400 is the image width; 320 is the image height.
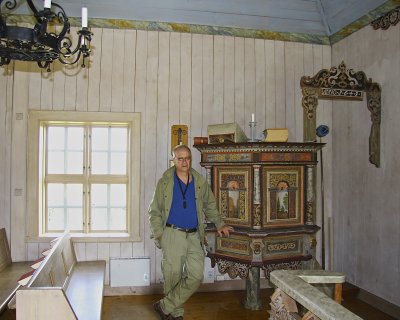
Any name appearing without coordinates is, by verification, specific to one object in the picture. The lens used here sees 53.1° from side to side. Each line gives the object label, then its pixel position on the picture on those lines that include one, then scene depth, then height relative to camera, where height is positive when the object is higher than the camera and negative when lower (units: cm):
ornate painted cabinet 391 -36
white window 465 -3
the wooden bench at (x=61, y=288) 244 -86
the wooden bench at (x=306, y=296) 155 -55
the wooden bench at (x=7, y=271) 320 -98
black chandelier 219 +77
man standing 363 -52
